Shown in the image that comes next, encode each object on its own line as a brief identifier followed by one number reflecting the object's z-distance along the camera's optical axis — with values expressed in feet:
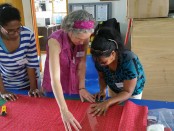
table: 3.93
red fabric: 3.38
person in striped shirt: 3.93
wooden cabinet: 6.13
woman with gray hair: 3.51
